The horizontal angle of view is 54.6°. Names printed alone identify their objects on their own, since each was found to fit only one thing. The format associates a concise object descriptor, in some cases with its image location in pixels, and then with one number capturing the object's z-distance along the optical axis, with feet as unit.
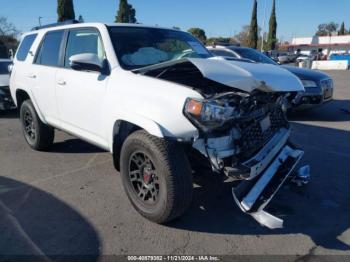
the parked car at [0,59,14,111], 29.37
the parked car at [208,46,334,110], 25.81
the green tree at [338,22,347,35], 306.98
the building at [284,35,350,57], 246.27
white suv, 9.61
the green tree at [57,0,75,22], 81.35
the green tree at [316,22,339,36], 353.51
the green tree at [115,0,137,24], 101.42
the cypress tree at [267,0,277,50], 179.73
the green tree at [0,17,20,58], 130.25
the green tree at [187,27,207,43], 212.80
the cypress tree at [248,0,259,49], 156.87
